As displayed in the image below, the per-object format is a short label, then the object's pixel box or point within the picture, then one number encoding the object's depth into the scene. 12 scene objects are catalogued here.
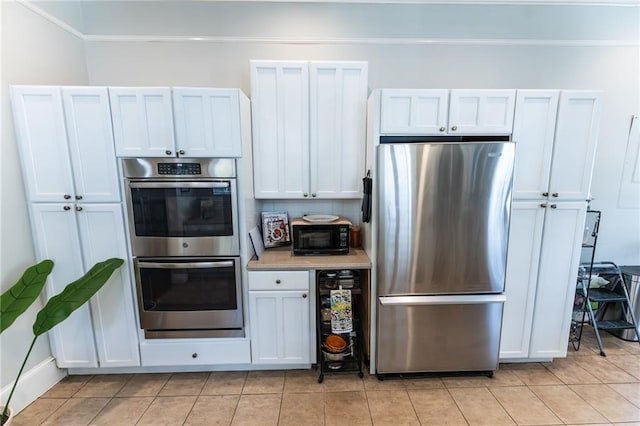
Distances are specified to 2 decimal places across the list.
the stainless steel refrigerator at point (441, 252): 1.82
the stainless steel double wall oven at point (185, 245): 1.86
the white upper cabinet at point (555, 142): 1.86
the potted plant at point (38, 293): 1.50
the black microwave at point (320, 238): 2.12
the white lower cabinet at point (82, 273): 1.85
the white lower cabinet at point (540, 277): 1.97
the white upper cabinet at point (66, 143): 1.75
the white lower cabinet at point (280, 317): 1.98
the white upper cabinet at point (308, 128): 2.06
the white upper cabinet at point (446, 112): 1.86
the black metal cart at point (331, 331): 2.06
